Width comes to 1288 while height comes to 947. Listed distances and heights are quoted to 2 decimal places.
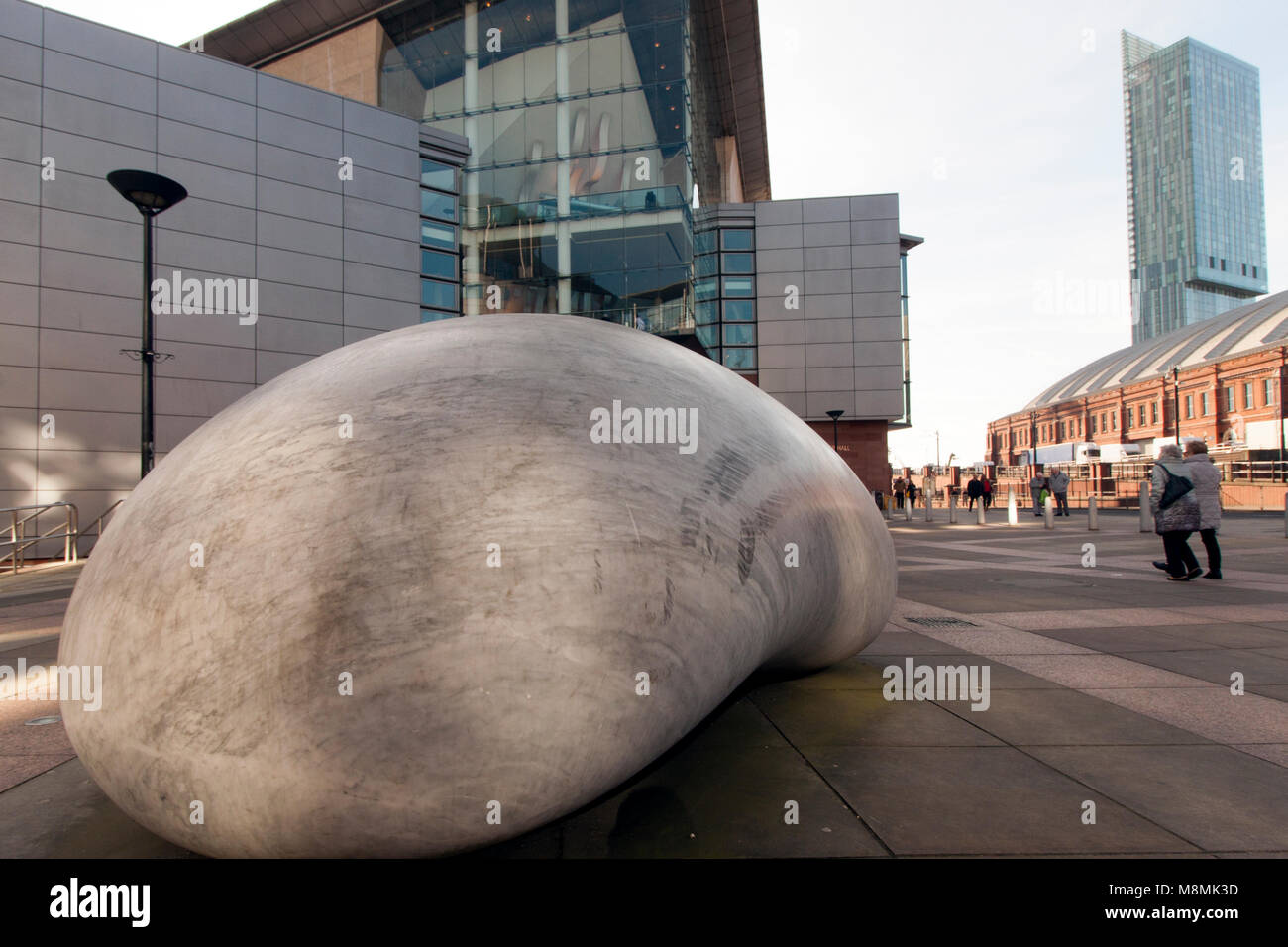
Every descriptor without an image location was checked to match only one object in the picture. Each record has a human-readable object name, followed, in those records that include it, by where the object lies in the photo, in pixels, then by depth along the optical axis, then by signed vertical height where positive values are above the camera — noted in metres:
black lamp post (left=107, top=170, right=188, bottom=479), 10.20 +4.53
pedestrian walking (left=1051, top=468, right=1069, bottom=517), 23.38 -0.11
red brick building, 50.47 +8.01
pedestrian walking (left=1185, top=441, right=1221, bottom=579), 8.65 -0.13
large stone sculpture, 1.66 -0.31
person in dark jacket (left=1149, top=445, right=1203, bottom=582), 8.73 -0.51
